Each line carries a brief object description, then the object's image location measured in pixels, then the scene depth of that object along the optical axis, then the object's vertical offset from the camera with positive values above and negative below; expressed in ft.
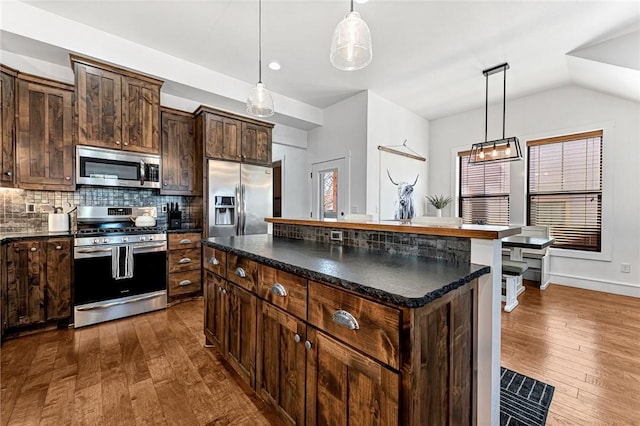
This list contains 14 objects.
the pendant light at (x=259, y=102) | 7.93 +3.17
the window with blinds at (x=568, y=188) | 13.73 +1.23
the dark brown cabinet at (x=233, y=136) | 12.36 +3.53
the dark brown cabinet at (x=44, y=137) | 8.91 +2.39
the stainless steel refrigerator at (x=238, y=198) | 12.45 +0.53
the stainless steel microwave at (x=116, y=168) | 9.63 +1.52
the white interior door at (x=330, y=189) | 15.75 +1.25
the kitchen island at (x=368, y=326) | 3.06 -1.63
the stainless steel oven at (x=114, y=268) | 8.97 -2.15
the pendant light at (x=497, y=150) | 11.05 +2.58
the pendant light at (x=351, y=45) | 5.45 +3.52
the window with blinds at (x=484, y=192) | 16.71 +1.19
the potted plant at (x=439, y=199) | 16.07 +0.74
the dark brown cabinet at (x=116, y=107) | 9.39 +3.72
